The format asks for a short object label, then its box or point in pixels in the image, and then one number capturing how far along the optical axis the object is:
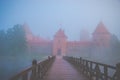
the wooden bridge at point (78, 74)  2.51
